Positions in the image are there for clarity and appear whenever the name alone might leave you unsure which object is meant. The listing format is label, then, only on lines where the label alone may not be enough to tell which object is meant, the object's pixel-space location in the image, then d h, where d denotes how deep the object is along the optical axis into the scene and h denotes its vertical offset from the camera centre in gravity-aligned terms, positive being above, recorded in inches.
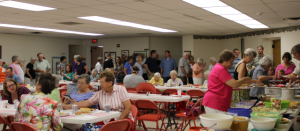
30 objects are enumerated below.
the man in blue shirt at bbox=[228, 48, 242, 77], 320.2 -11.1
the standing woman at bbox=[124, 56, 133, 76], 447.5 -10.0
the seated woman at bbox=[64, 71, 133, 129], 161.5 -21.5
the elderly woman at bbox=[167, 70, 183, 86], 346.3 -25.9
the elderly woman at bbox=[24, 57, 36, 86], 494.3 -22.3
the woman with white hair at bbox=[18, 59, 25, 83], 436.1 -4.4
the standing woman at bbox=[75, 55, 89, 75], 432.1 -9.7
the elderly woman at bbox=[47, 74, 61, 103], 181.9 -21.9
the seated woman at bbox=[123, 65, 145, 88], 322.3 -21.2
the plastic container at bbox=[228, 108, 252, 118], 117.5 -21.6
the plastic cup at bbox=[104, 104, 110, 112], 157.0 -25.5
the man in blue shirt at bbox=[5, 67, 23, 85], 322.3 -14.4
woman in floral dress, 125.7 -22.6
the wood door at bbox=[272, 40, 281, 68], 488.1 +11.6
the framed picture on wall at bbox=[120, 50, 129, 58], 631.2 +17.7
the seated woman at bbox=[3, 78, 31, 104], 204.2 -21.3
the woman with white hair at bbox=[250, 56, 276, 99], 203.9 -8.1
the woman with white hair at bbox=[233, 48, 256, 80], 172.6 -4.8
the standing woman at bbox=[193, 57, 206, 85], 439.8 -20.6
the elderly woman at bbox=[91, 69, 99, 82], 412.8 -21.0
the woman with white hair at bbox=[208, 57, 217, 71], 414.3 -1.7
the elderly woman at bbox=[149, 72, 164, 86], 353.4 -25.1
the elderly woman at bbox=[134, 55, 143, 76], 416.5 +1.5
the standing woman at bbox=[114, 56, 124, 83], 480.1 -18.1
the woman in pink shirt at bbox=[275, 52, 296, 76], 269.7 -6.5
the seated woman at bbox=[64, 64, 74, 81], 429.0 -19.9
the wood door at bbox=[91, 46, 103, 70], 698.3 +17.9
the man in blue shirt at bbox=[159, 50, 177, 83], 516.7 -11.3
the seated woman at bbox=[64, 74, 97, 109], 193.0 -20.8
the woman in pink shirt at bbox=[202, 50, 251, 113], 142.6 -13.8
